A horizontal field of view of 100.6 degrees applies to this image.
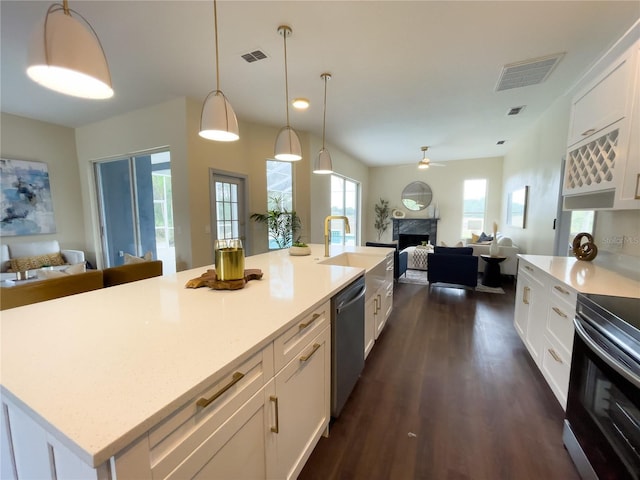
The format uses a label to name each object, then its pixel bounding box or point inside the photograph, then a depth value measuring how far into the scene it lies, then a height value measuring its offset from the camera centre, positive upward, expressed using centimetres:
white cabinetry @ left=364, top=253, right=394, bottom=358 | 224 -80
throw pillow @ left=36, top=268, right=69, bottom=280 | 244 -54
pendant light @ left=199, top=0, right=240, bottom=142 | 164 +62
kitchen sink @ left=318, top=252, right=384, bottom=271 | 253 -44
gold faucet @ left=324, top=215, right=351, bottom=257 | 241 -11
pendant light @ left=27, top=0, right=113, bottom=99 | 89 +57
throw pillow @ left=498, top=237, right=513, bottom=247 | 515 -52
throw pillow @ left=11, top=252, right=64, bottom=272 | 397 -71
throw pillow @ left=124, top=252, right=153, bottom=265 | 349 -57
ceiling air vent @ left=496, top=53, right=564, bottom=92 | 264 +153
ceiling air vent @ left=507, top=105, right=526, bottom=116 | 382 +155
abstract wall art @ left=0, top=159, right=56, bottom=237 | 401 +27
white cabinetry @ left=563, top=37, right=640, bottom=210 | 158 +52
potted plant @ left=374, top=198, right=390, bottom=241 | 842 +1
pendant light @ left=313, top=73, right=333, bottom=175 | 291 +59
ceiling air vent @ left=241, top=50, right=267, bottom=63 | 251 +154
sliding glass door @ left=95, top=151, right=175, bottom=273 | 477 +16
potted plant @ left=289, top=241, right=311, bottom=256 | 258 -33
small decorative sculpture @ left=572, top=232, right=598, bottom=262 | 236 -30
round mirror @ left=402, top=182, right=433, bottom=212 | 789 +59
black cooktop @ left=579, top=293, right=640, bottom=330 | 115 -44
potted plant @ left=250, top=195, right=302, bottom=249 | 453 -12
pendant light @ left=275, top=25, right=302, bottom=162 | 237 +63
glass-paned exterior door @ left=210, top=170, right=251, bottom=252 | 399 +16
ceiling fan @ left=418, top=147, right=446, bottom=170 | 578 +115
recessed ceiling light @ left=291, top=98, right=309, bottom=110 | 278 +119
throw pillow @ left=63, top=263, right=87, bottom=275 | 270 -55
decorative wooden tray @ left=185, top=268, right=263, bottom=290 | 143 -37
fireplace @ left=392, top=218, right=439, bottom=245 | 777 -34
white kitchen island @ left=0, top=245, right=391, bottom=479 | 55 -41
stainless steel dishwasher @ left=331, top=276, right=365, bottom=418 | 153 -79
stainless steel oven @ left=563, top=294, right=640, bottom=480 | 101 -77
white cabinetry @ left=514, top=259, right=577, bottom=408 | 168 -81
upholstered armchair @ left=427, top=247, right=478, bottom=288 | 423 -83
